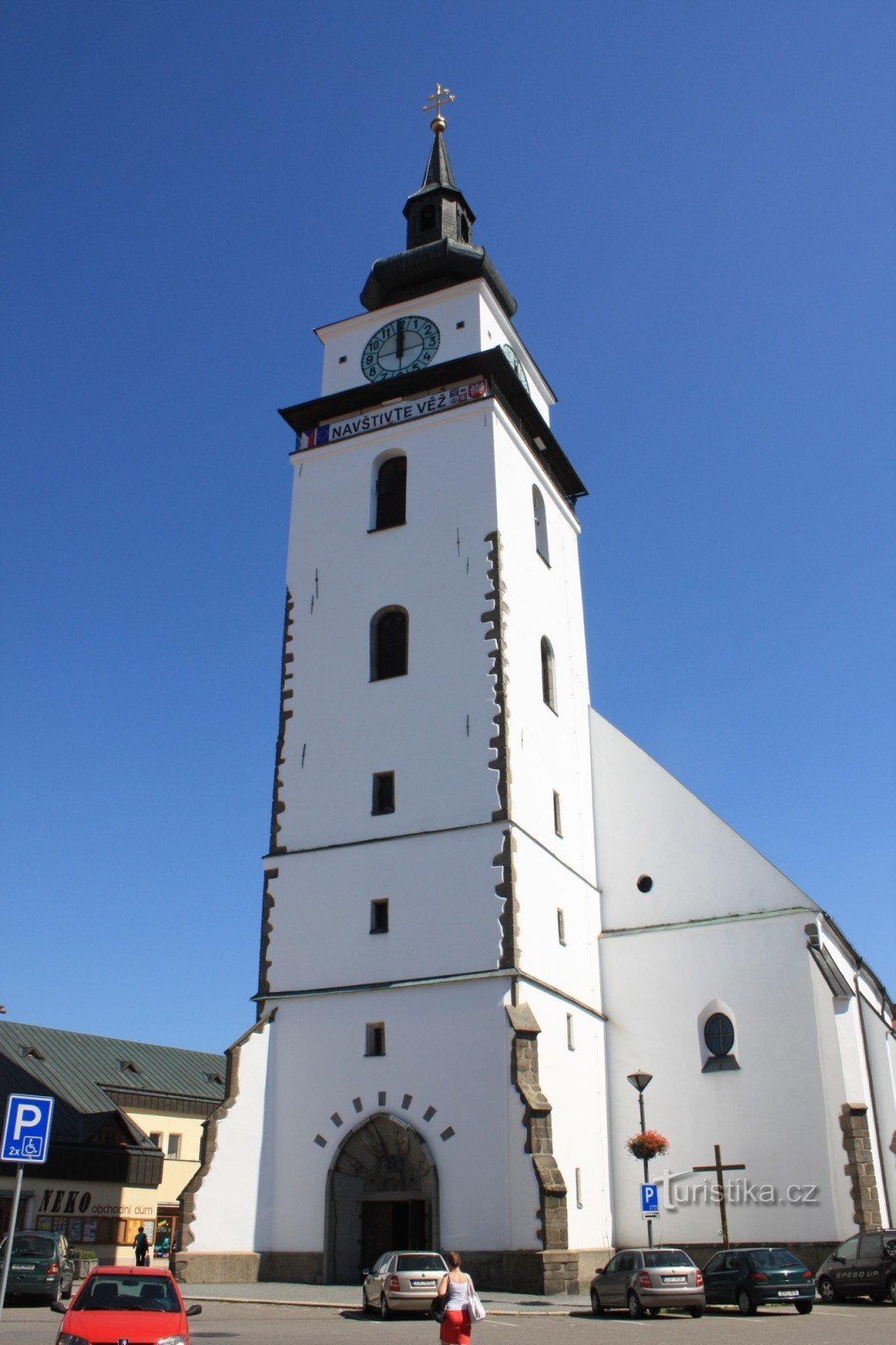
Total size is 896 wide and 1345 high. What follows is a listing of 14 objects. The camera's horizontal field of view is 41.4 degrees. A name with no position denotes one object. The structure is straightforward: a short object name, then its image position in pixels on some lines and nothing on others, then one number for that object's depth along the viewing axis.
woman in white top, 9.55
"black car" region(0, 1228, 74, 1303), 19.10
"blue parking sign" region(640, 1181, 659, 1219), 17.72
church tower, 19.00
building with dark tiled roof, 30.03
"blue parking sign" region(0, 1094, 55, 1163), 9.59
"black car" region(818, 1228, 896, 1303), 16.88
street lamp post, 19.66
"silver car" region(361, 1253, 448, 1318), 14.63
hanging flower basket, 19.88
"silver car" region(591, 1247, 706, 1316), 15.10
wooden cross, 21.29
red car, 9.09
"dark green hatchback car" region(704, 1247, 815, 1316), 15.79
